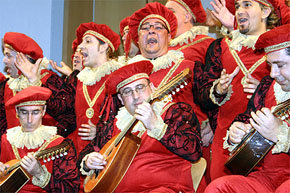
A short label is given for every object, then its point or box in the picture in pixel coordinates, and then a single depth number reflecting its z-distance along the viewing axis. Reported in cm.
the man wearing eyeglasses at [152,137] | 568
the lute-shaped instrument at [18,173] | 666
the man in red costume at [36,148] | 685
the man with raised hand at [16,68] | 883
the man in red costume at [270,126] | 493
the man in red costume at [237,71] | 631
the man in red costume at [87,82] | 816
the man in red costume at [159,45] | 702
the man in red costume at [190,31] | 782
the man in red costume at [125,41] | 890
